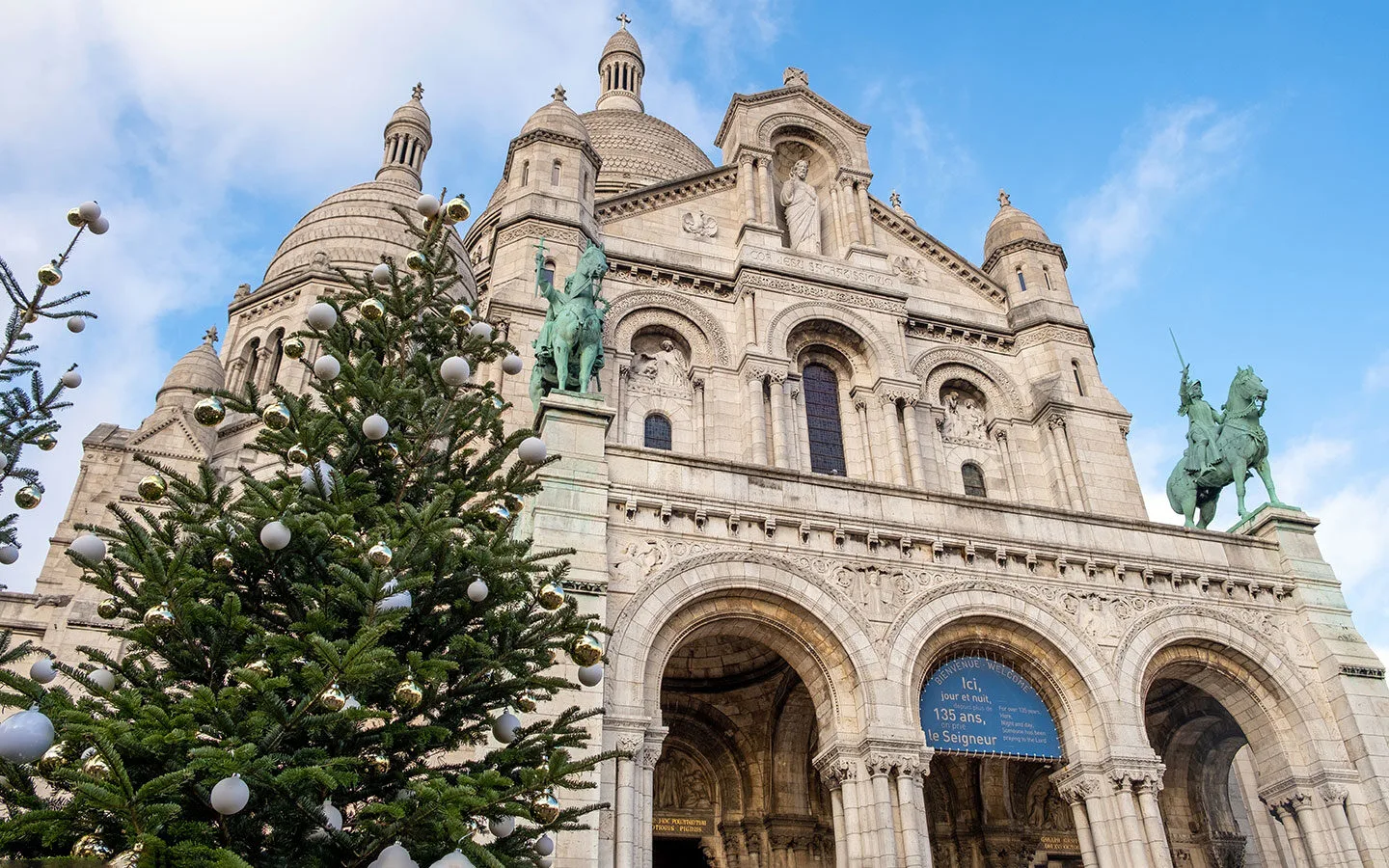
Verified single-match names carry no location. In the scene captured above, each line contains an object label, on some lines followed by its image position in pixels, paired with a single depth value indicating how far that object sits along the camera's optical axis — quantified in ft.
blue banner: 46.76
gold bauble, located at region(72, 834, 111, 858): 19.04
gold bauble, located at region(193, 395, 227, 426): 24.56
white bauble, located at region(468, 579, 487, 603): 25.16
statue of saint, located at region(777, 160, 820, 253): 82.17
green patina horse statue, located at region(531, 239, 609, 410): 50.65
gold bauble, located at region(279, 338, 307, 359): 29.58
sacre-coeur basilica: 45.21
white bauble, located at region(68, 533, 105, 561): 21.15
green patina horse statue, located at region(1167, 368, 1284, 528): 60.75
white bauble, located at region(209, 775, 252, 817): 18.31
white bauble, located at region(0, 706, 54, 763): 17.25
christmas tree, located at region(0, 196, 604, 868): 19.84
